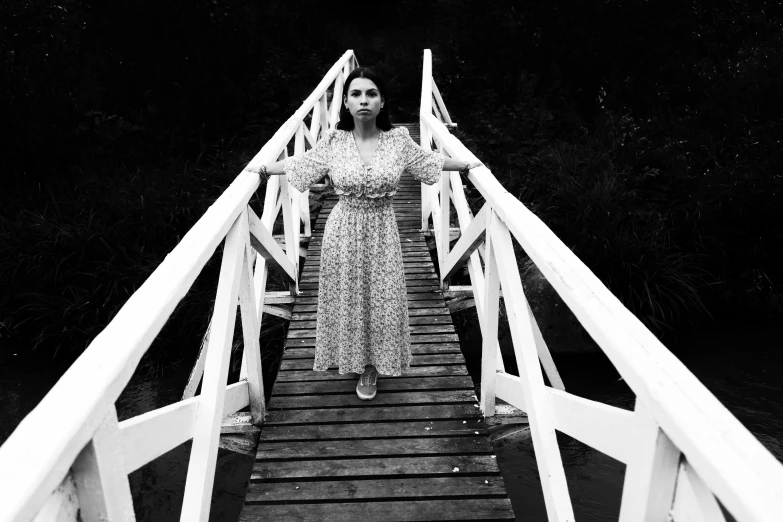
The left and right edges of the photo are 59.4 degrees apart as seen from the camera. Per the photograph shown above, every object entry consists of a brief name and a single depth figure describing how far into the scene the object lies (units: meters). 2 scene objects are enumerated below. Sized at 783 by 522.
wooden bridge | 0.98
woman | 2.71
